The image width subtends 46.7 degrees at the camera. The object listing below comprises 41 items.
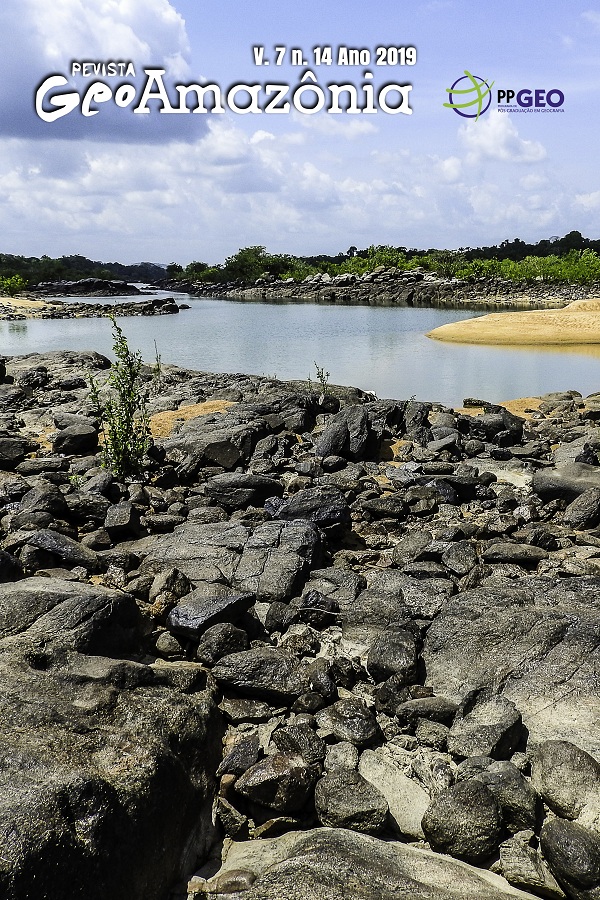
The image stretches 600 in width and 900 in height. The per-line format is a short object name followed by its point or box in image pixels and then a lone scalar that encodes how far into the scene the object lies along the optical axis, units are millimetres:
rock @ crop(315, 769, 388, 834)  4598
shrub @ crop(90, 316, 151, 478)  12500
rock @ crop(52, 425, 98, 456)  14664
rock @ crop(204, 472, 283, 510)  11203
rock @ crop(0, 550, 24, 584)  7094
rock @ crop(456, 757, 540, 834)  4574
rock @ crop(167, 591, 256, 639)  6621
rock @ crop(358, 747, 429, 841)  4742
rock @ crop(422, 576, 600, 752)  5633
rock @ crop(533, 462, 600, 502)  11367
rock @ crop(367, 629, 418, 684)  6250
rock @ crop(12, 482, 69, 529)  9625
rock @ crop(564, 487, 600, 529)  10312
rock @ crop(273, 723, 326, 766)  5184
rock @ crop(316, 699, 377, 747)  5433
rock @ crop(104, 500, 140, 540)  9680
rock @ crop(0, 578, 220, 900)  3424
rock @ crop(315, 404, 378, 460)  14164
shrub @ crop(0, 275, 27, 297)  99125
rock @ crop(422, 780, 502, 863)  4422
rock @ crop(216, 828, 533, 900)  3688
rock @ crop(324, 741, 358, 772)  5111
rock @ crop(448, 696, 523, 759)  5238
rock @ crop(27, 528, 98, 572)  8281
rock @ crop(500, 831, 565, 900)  4160
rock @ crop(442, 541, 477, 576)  8453
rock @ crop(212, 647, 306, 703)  5969
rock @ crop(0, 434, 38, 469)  13445
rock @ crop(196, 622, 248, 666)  6438
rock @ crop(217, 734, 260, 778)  5016
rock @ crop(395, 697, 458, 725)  5672
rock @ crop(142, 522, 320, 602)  8086
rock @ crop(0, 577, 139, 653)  5656
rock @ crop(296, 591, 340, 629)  7324
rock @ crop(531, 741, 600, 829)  4633
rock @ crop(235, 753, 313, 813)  4742
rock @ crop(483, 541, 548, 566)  8695
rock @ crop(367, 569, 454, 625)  7340
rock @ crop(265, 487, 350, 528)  10031
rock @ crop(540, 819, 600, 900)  4070
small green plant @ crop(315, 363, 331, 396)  21859
